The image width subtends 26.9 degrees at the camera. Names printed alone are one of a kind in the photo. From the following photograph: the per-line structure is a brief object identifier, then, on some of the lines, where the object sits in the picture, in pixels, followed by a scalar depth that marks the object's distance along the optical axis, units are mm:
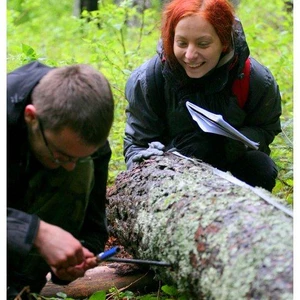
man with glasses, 2447
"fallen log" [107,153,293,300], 2293
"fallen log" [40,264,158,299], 3336
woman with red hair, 3682
